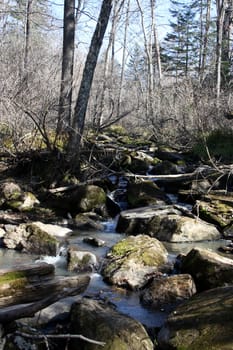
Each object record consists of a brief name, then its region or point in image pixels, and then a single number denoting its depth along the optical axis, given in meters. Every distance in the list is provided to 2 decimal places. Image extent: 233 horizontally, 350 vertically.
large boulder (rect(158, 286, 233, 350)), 3.94
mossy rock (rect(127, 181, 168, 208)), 10.23
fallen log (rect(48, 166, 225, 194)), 10.46
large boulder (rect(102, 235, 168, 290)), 6.21
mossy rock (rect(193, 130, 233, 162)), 13.49
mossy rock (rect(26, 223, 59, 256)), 7.40
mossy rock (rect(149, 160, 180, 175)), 12.00
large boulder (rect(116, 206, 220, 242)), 8.41
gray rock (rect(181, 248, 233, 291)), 5.84
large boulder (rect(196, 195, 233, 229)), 9.21
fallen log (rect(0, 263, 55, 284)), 5.24
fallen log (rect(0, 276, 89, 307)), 4.93
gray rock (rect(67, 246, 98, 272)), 6.73
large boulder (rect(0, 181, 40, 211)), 9.92
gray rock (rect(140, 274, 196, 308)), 5.61
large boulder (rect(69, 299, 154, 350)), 4.16
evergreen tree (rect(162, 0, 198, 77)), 32.97
